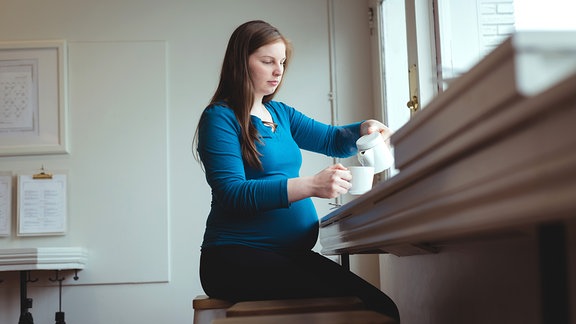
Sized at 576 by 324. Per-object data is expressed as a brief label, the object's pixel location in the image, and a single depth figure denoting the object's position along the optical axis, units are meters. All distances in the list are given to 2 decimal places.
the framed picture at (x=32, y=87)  4.00
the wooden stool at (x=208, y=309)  1.79
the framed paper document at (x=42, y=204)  3.91
